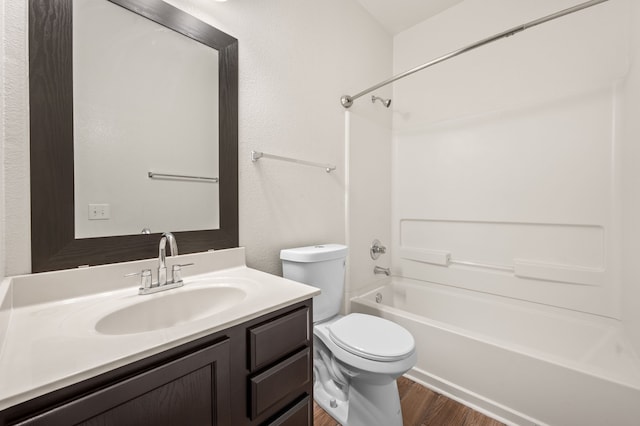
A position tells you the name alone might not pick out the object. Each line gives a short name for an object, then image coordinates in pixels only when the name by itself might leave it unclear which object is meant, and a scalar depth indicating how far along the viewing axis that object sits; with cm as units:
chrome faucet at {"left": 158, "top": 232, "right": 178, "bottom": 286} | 92
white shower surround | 126
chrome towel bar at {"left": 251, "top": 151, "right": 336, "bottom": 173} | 131
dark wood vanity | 46
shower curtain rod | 112
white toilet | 108
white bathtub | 107
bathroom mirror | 78
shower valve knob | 211
